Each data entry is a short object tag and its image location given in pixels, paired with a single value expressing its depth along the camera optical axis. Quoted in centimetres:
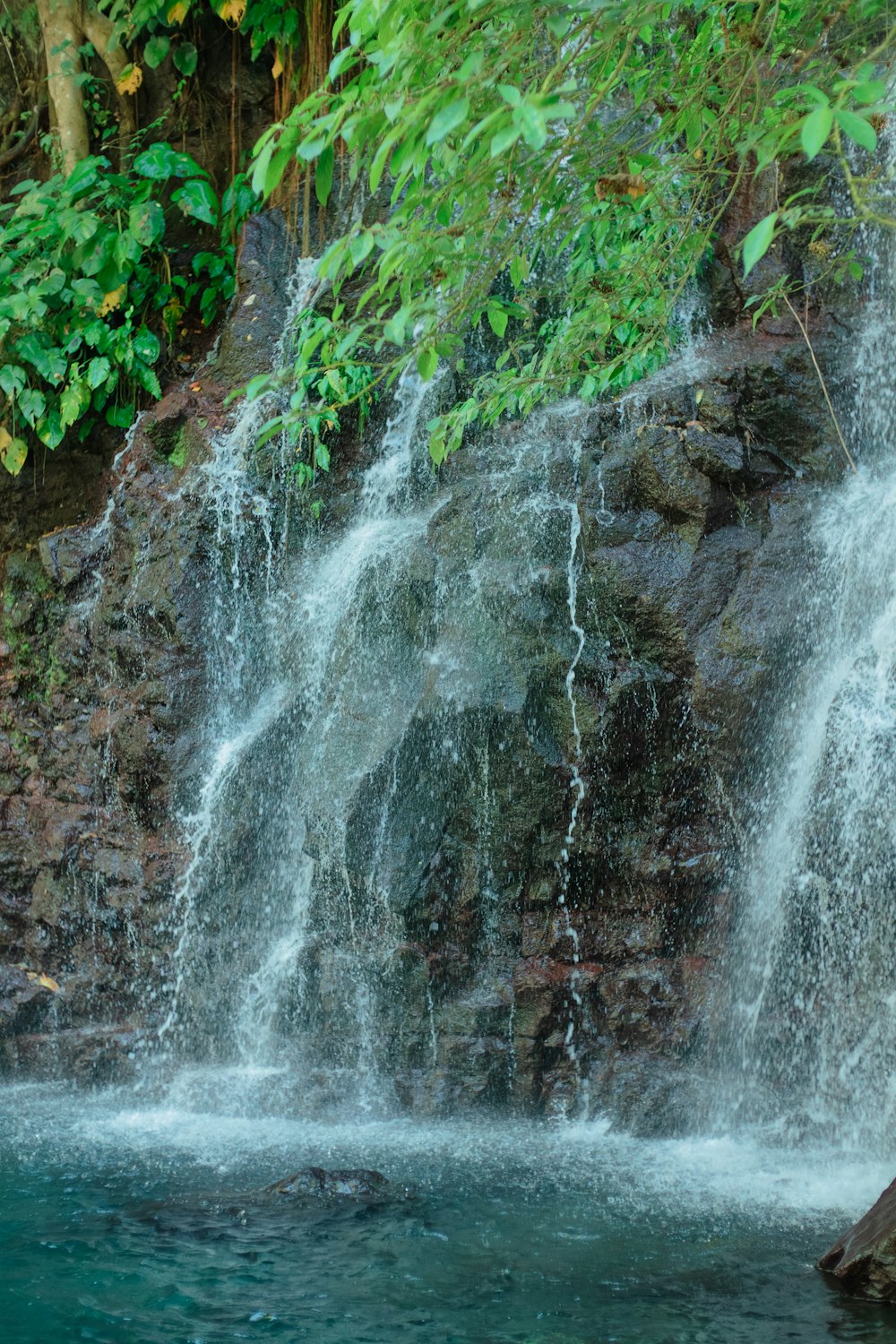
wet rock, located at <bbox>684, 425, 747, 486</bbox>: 629
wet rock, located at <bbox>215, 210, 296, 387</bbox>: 803
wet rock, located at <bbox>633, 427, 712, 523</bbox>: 627
